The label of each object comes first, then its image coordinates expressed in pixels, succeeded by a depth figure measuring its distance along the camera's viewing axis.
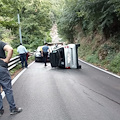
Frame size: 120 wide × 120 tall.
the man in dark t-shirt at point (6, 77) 3.73
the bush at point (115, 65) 9.03
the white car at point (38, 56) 15.76
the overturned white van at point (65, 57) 10.53
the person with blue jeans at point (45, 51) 12.46
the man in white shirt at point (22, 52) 11.52
